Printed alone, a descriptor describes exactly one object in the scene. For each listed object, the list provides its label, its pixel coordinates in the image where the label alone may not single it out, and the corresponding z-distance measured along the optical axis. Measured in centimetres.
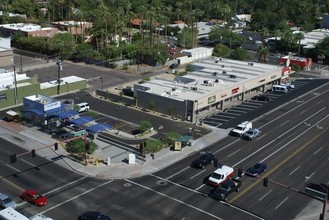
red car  4650
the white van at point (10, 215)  4133
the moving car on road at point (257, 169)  5479
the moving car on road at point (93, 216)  4309
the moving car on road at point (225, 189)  4853
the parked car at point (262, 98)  8906
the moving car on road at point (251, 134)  6732
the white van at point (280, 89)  9581
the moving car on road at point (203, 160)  5667
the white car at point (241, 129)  6859
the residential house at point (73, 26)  14462
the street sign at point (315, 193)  3815
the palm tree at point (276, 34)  14412
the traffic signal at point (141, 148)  5763
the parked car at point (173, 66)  11715
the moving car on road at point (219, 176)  5153
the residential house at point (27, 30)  13850
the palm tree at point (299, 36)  13638
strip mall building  7656
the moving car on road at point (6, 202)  4531
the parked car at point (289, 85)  9806
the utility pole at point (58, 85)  8812
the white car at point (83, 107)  7717
